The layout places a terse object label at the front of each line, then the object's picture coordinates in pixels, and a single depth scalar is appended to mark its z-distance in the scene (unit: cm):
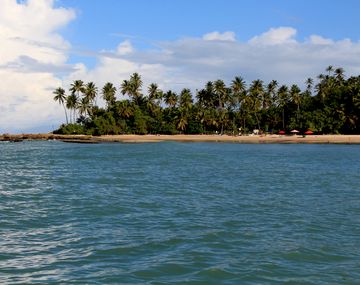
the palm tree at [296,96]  14088
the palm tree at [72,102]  15625
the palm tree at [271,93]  15788
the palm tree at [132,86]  16000
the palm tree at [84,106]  15662
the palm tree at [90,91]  15575
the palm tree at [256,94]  14925
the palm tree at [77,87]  15600
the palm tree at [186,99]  15100
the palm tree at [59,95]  16038
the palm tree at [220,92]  15412
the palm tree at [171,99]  15950
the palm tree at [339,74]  15075
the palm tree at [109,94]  15812
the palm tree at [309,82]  15895
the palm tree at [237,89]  15440
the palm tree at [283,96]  14509
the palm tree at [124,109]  14988
